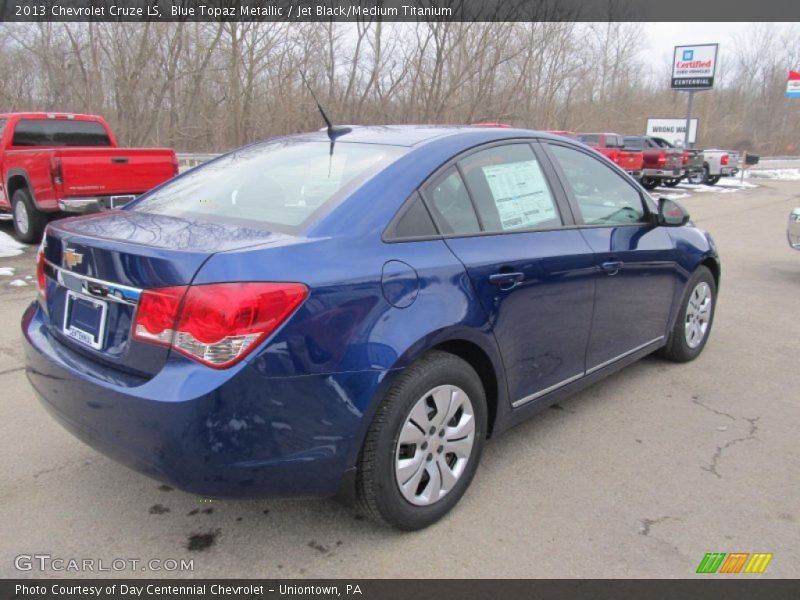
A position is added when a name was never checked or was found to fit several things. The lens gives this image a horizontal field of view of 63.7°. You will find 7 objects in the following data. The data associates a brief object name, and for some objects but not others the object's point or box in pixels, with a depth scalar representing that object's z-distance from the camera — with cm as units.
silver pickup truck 2569
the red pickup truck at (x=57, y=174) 811
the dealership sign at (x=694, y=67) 3212
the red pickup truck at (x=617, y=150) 2056
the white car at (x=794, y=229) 778
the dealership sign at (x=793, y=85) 3766
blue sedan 218
